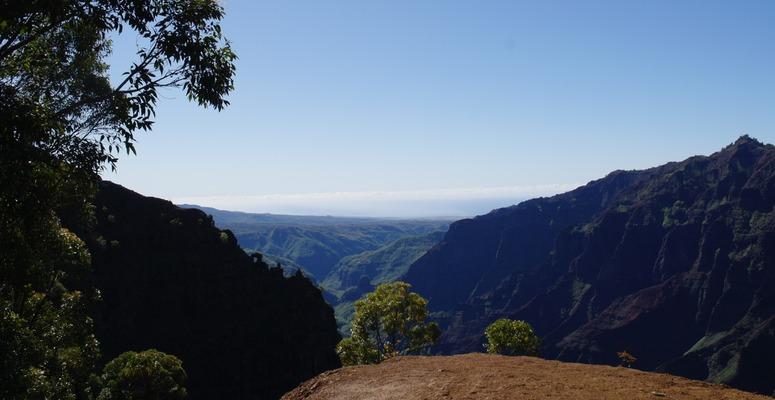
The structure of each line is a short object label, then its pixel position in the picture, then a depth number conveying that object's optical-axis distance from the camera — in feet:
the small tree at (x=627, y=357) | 79.92
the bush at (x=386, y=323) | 124.36
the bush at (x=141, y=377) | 127.95
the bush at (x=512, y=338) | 122.31
